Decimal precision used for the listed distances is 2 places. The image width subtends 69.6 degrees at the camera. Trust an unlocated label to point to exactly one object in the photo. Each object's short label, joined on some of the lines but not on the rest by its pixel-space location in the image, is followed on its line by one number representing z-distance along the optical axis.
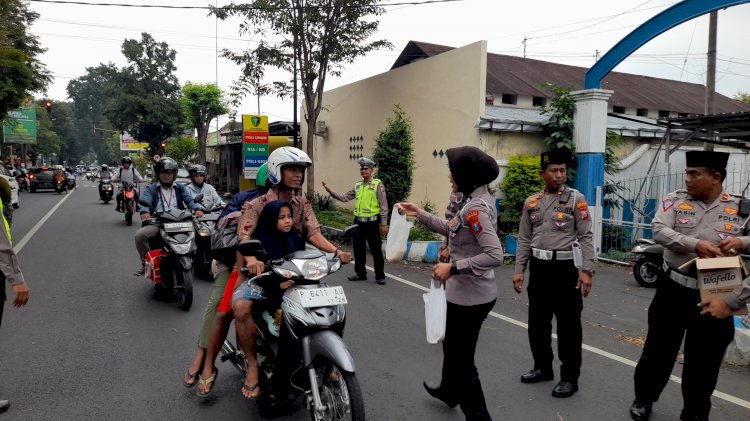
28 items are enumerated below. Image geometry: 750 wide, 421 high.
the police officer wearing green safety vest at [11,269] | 3.54
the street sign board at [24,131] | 44.12
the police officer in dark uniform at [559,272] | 4.15
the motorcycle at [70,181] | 33.62
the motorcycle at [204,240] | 7.59
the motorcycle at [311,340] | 2.95
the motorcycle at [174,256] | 6.32
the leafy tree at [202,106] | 36.44
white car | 16.51
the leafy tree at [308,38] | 15.18
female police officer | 3.24
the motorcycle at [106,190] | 21.99
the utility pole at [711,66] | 14.70
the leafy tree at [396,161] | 11.66
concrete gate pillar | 10.62
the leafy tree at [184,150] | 43.16
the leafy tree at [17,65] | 11.59
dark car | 30.27
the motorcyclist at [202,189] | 8.03
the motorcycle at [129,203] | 14.52
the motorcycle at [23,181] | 31.05
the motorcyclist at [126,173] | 15.02
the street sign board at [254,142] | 17.52
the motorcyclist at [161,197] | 6.91
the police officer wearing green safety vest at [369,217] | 8.14
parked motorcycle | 8.11
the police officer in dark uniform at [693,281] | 3.38
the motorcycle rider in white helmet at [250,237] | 3.46
